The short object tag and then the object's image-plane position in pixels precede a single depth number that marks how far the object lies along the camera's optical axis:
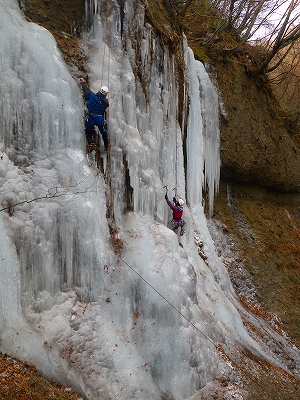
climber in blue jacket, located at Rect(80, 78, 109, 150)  5.29
